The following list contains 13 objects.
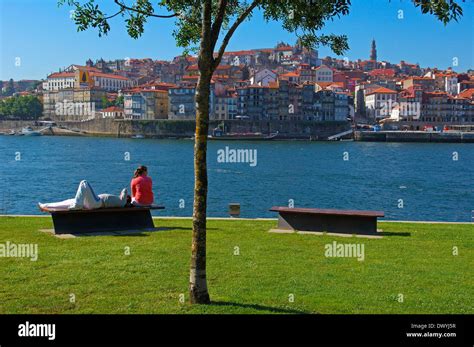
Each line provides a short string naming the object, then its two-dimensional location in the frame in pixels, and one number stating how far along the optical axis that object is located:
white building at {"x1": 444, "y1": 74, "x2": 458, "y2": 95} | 166.38
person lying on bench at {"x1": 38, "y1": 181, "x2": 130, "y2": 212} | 11.84
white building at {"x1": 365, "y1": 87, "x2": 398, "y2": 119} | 148.75
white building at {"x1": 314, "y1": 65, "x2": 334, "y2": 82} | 167.00
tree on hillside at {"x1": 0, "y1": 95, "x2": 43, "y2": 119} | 169.23
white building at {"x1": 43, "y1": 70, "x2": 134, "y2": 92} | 176.85
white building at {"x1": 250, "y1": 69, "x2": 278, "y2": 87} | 147.62
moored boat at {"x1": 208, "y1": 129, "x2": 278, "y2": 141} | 127.38
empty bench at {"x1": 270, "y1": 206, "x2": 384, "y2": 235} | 12.83
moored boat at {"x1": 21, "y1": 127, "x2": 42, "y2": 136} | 152.88
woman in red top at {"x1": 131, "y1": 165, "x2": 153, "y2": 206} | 13.29
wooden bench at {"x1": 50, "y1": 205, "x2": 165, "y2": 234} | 11.73
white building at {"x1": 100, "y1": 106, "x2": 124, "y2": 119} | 147.69
